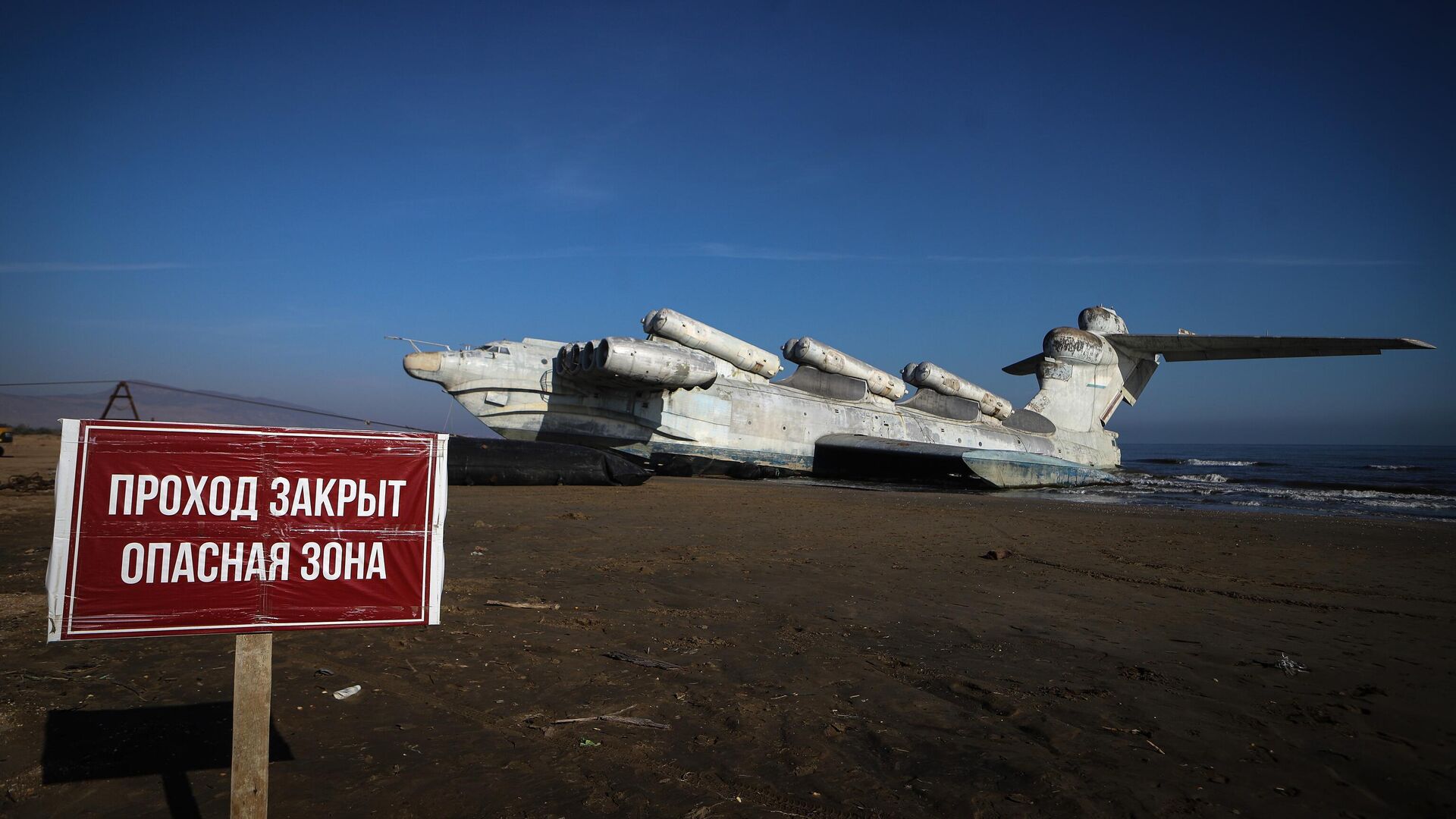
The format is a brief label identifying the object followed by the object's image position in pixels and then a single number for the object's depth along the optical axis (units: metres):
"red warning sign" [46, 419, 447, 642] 2.06
